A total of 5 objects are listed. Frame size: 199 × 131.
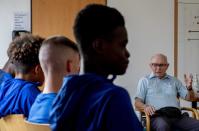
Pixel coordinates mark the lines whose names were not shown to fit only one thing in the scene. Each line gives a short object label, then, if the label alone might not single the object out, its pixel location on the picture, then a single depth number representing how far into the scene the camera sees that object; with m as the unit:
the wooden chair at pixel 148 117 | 3.68
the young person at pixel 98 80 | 1.23
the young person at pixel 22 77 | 2.29
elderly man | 3.75
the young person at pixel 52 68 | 1.99
